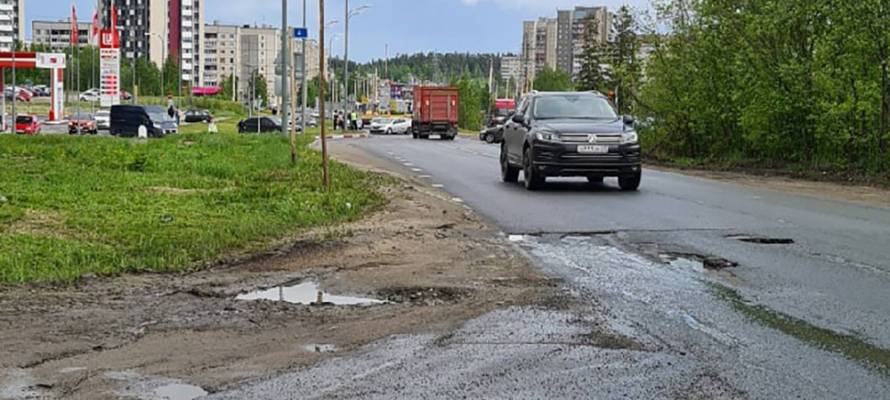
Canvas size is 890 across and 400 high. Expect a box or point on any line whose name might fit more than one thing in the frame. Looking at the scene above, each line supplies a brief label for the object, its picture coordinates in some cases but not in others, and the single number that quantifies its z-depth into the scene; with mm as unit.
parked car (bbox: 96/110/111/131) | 64062
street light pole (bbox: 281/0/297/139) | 34219
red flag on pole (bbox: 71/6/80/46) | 70750
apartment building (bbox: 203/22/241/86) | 181125
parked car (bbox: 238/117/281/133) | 62219
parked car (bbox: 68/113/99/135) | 59031
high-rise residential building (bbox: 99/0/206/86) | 140250
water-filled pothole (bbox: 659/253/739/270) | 9211
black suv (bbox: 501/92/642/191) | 17297
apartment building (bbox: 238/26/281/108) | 150250
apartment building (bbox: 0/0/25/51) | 114688
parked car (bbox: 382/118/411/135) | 78875
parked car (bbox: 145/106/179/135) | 47906
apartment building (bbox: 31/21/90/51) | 173125
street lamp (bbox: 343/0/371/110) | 75056
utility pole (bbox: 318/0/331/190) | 15659
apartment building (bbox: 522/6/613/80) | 153625
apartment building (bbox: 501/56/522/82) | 174975
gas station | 64188
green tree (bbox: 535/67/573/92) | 99212
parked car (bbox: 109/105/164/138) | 46781
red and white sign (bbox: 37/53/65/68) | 63969
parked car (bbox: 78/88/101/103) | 114825
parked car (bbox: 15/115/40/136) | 55125
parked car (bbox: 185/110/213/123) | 84706
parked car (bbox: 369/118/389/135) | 79000
